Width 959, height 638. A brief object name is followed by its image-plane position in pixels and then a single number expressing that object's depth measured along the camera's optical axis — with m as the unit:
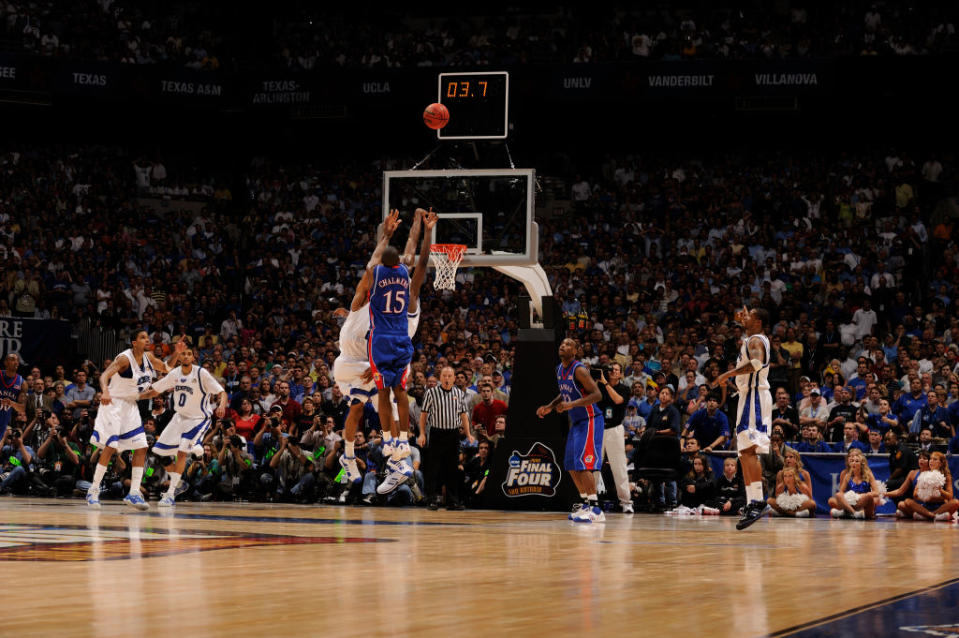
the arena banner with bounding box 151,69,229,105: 28.75
